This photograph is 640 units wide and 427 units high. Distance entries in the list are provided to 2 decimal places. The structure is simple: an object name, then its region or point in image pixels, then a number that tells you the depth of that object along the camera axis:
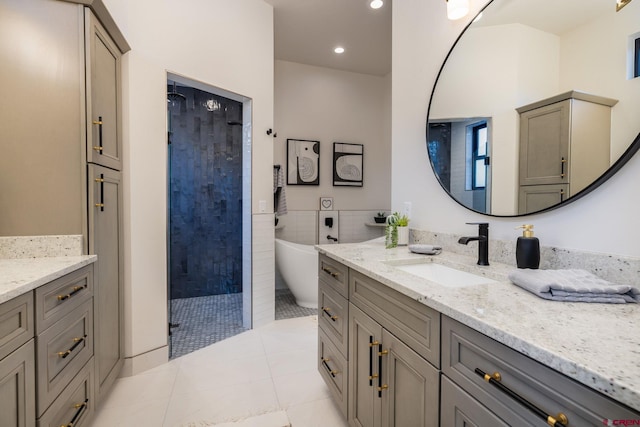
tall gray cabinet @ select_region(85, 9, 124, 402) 1.52
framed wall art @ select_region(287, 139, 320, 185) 3.95
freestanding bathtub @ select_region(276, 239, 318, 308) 3.24
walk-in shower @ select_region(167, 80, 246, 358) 3.62
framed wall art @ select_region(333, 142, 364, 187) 4.17
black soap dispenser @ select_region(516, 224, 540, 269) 1.11
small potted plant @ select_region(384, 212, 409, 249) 1.87
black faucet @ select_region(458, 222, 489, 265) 1.32
